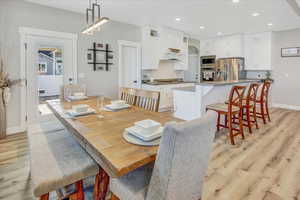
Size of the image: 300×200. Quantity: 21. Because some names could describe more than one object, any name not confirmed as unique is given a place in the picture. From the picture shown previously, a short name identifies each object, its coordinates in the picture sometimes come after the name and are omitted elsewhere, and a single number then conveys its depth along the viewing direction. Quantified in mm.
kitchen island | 3436
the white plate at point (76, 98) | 2730
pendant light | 2187
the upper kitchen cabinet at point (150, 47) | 5387
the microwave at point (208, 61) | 7105
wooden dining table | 942
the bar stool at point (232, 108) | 3006
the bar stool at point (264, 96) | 3986
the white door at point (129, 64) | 5051
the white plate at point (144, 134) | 1158
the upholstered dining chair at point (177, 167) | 883
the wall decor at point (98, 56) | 4418
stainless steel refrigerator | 6461
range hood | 5778
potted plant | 3186
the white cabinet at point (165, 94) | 5312
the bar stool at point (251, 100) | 3427
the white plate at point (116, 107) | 2046
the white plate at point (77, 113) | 1743
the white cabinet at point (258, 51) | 6113
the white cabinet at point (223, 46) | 6609
